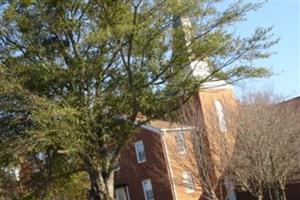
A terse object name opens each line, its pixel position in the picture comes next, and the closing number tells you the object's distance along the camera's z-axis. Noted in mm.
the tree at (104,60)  19156
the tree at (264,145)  25938
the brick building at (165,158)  29234
